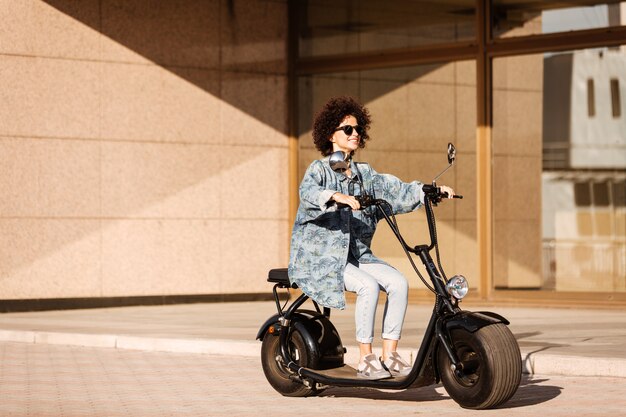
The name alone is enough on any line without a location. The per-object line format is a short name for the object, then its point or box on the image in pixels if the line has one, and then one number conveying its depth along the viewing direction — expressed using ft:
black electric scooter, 22.95
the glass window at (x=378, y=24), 53.72
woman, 24.57
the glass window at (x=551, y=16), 50.08
